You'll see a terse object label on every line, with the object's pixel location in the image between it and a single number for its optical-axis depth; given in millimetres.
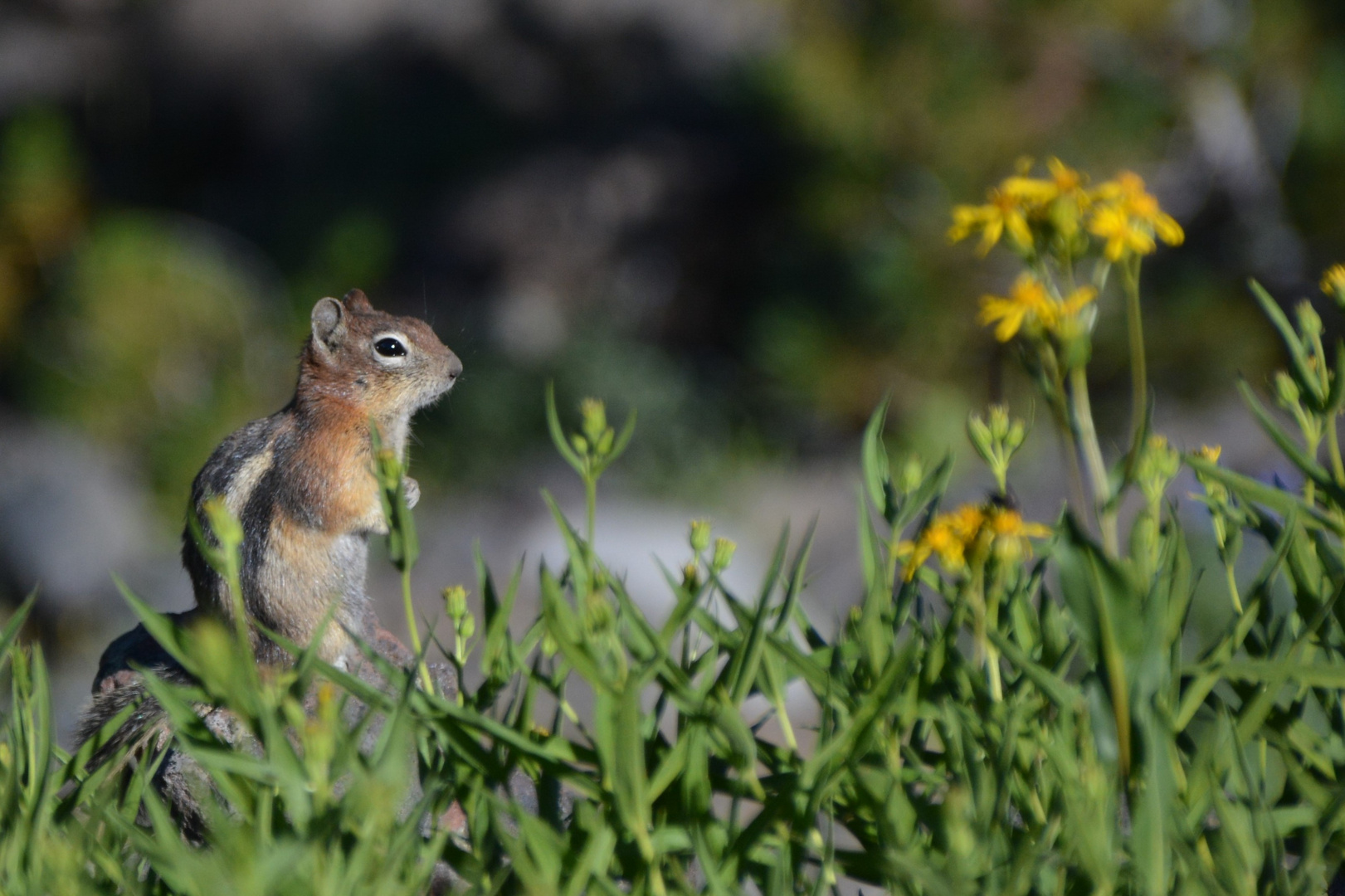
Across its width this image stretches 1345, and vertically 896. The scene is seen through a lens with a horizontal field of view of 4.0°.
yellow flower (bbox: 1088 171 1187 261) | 5632
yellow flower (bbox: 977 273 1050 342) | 5620
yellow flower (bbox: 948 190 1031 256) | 5637
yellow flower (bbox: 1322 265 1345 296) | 5653
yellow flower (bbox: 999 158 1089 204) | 5640
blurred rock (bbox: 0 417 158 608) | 9602
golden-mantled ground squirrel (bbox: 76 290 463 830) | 5702
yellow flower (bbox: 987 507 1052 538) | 5600
